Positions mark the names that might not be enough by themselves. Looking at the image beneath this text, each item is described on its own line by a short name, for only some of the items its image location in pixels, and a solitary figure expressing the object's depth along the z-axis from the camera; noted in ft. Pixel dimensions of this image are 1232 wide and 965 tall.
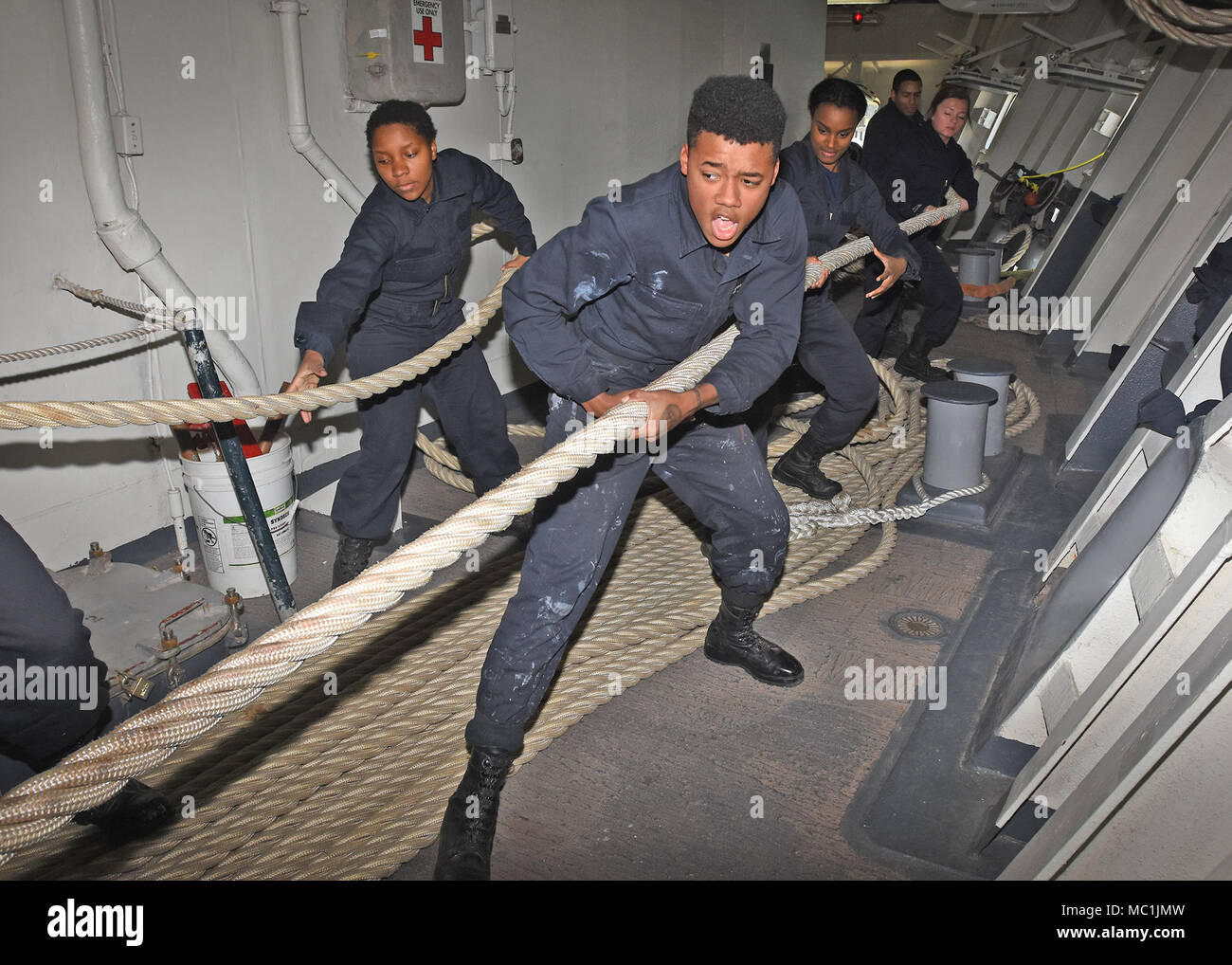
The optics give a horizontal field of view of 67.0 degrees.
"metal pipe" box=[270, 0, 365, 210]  12.23
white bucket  10.93
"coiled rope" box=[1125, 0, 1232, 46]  8.37
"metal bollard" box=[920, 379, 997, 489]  12.90
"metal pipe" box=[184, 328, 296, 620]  9.27
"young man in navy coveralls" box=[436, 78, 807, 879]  7.02
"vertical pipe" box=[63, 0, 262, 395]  10.00
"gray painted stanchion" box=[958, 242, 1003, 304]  27.09
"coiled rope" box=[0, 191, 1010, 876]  4.17
